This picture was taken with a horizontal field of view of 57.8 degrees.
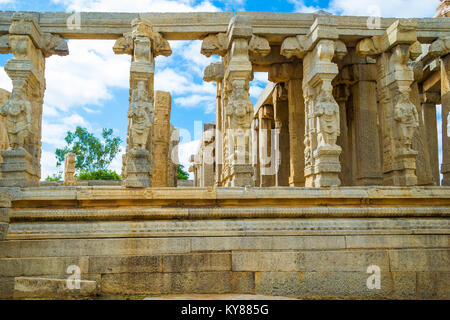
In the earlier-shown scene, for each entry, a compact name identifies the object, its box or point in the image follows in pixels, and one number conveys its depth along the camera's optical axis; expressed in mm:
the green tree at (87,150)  33094
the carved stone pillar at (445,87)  8180
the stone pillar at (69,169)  15927
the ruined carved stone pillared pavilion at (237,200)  6051
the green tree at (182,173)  41659
